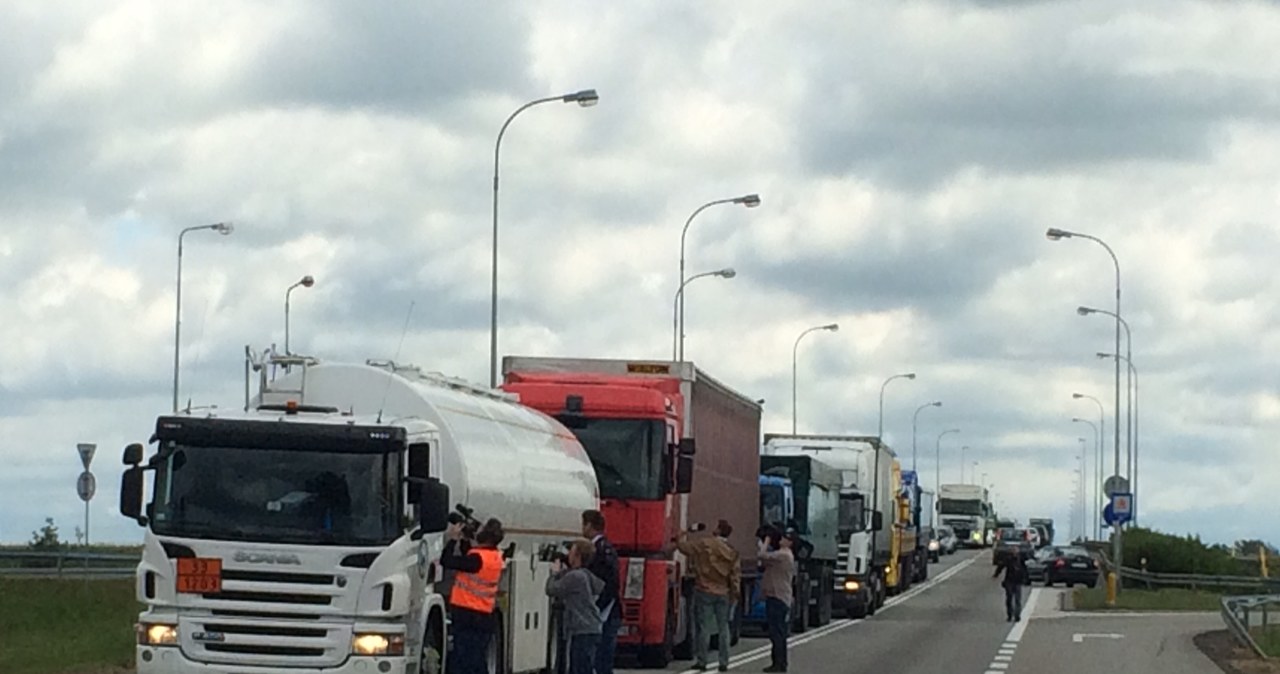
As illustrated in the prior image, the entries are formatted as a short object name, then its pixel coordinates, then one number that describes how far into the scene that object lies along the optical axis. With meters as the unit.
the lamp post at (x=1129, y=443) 79.04
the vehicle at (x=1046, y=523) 157.91
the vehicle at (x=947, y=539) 121.25
